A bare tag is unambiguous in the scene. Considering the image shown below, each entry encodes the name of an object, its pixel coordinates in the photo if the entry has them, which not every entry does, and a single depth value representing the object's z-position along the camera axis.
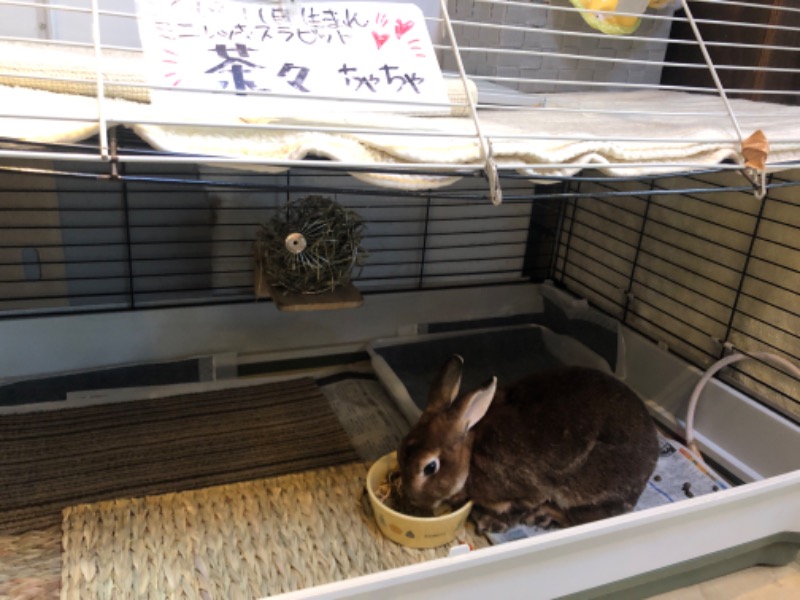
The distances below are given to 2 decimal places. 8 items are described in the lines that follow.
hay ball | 1.39
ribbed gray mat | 1.15
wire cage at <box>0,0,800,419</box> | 0.78
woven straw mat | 0.99
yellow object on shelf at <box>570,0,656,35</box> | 1.46
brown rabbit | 1.05
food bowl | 1.05
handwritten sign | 0.76
